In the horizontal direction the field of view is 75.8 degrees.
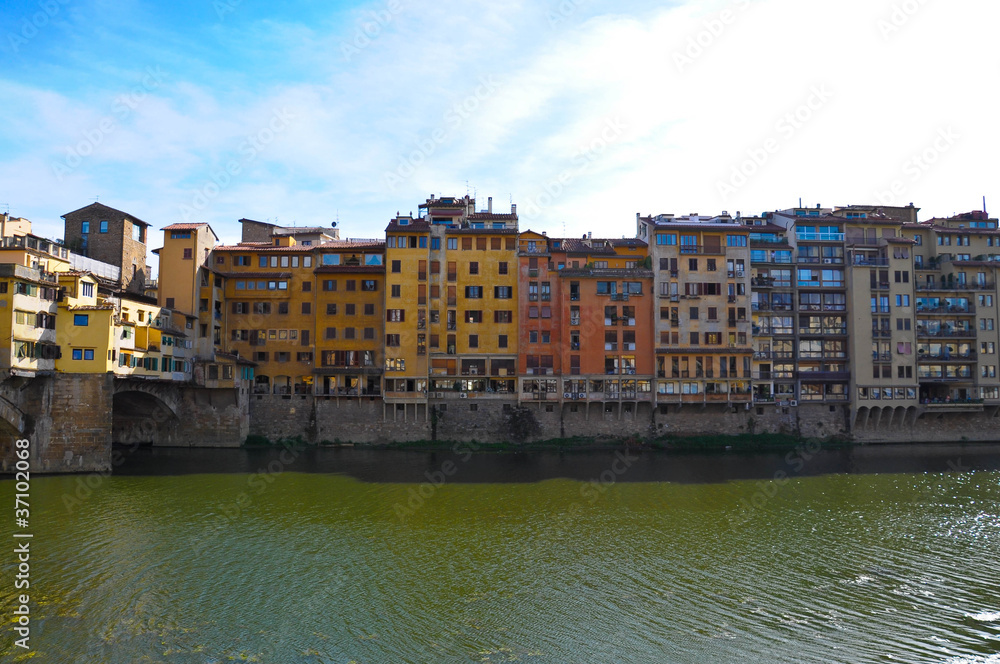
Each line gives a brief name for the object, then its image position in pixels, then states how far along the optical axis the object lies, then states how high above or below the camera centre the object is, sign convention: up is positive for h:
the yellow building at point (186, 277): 64.94 +9.81
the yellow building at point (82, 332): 49.66 +3.19
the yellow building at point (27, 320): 46.06 +3.90
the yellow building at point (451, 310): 65.88 +6.63
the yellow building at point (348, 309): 68.12 +6.90
